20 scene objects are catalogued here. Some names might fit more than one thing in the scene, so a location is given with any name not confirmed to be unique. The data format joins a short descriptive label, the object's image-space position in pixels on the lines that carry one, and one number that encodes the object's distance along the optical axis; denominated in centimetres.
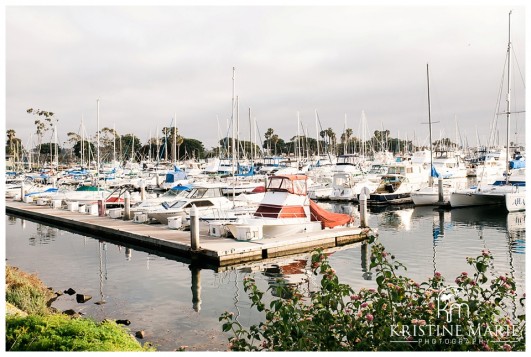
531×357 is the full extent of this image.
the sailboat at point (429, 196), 3781
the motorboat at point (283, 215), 2056
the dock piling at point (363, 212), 2388
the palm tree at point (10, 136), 9522
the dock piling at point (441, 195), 3744
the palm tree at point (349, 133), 13200
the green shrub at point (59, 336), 695
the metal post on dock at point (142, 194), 3751
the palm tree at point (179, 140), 10421
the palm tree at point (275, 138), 13756
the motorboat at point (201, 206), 2523
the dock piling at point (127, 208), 2787
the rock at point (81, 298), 1471
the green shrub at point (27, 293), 1239
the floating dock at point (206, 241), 1856
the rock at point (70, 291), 1561
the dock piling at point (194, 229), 1873
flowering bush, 602
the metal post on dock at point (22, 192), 4143
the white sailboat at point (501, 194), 3256
